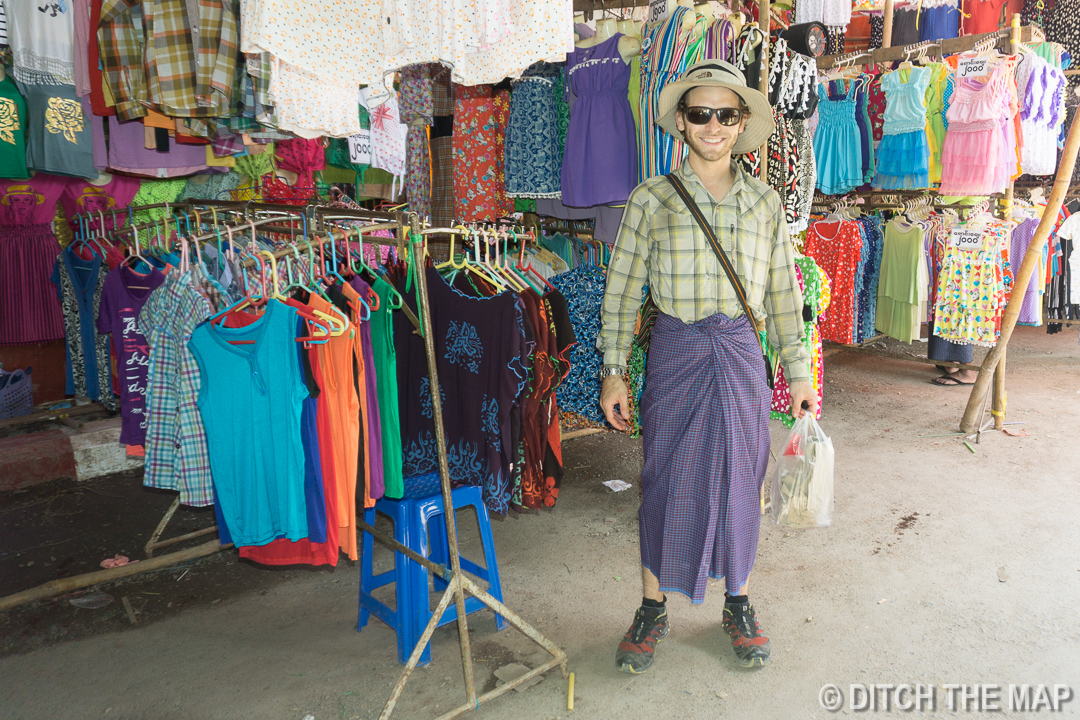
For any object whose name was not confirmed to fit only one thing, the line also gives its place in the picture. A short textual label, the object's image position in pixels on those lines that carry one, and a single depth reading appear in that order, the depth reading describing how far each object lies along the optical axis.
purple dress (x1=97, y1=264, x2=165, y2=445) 3.13
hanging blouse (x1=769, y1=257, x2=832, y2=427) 4.09
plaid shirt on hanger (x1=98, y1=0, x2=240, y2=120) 3.12
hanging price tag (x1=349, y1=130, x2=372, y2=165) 4.86
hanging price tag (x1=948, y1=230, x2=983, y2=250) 5.45
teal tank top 2.33
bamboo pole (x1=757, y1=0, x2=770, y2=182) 3.50
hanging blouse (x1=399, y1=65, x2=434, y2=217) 4.89
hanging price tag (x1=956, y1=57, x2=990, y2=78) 5.20
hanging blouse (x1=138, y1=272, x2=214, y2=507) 2.44
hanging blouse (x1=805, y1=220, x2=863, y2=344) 5.93
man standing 2.46
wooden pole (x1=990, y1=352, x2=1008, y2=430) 5.20
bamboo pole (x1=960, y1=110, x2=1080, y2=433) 4.57
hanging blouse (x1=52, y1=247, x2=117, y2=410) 3.97
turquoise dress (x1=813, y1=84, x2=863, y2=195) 5.68
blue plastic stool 2.70
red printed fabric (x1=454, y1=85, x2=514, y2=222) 4.50
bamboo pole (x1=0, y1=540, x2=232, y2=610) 3.10
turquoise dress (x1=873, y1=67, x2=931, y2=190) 5.46
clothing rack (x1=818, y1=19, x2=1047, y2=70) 5.12
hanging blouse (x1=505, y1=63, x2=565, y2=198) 4.25
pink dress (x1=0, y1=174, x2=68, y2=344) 4.59
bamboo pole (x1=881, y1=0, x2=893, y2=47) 6.05
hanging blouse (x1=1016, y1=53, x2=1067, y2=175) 5.46
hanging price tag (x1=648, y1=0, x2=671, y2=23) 3.57
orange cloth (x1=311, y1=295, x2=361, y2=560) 2.41
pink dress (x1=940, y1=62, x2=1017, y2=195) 5.25
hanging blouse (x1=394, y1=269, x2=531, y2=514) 2.65
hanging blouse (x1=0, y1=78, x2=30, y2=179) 3.97
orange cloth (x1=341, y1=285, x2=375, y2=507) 2.45
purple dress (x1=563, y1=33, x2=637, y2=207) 3.80
